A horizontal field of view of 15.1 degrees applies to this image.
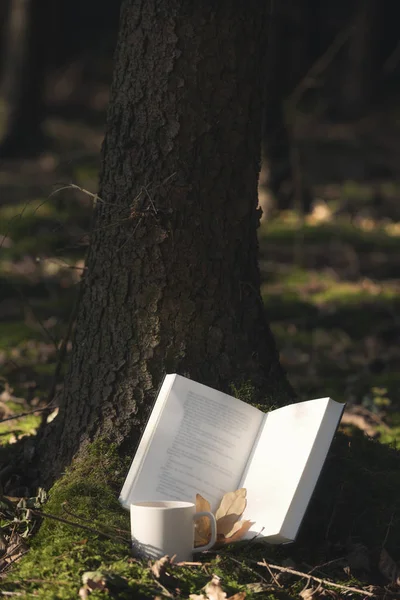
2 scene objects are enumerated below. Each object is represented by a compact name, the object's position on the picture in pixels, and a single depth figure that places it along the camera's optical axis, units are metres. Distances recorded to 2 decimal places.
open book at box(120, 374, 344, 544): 4.95
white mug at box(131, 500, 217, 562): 4.59
